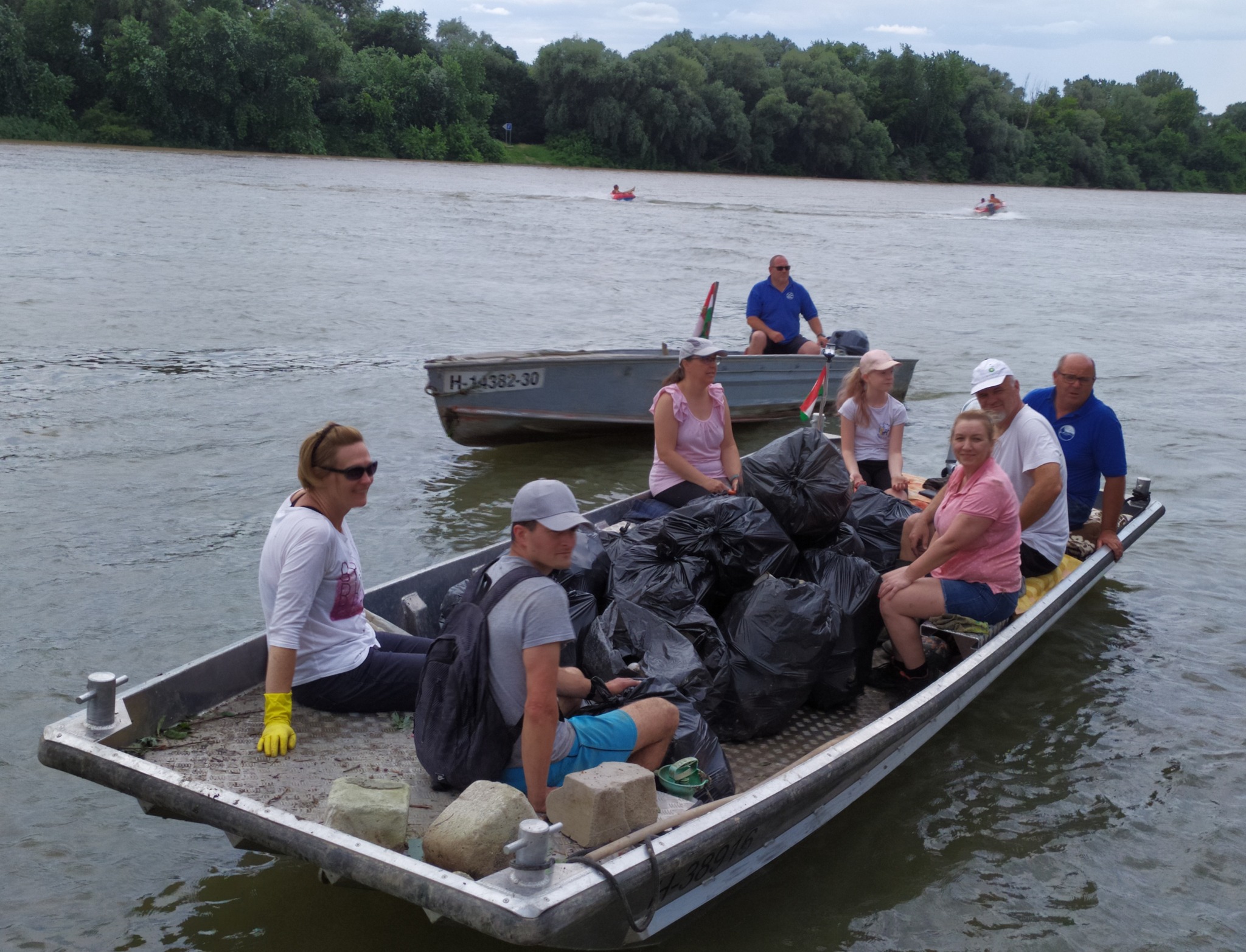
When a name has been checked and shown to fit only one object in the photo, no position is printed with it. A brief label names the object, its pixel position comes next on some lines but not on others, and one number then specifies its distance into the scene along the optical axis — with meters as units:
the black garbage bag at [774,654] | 4.70
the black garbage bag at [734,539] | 5.04
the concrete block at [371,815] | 3.25
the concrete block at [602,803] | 3.34
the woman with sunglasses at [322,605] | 3.80
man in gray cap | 3.21
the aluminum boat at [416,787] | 3.00
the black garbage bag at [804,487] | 5.30
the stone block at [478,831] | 3.12
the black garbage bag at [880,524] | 5.88
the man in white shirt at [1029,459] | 5.55
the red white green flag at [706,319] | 9.93
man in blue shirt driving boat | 10.98
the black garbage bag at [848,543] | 5.45
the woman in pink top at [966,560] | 4.95
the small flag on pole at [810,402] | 6.97
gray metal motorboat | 9.59
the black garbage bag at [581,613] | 4.47
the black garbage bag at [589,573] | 5.02
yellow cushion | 5.79
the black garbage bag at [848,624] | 5.02
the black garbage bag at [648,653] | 4.36
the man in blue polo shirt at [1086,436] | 6.25
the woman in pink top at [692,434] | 6.34
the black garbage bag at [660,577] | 4.90
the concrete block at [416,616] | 5.09
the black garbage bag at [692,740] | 4.10
